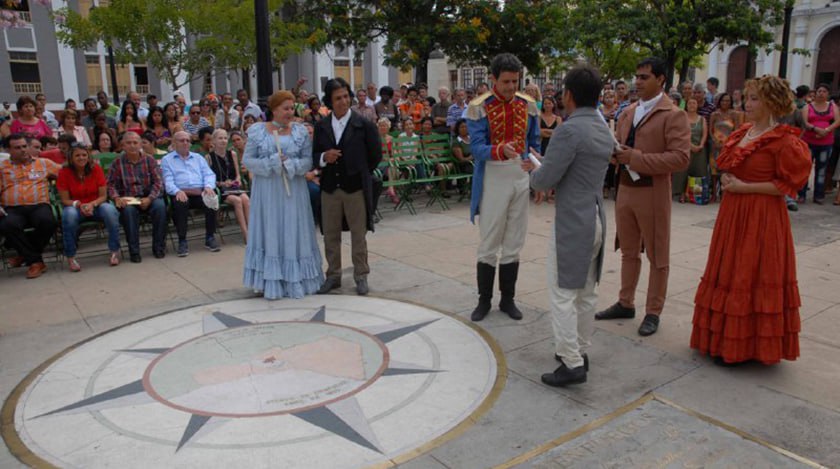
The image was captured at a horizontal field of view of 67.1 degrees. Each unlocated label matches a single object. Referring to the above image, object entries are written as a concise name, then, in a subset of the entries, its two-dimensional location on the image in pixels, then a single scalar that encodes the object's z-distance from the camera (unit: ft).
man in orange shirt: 21.33
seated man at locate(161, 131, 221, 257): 24.13
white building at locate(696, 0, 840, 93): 112.78
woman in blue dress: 18.29
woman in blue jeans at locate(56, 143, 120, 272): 22.11
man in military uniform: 15.84
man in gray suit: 11.93
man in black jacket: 18.17
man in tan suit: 14.52
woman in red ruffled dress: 12.73
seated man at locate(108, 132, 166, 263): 23.30
